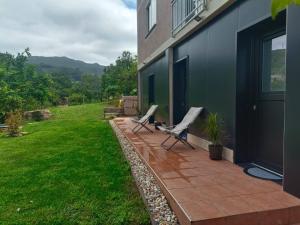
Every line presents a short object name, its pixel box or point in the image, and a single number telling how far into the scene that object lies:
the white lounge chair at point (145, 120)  7.51
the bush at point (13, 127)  8.48
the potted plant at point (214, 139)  4.15
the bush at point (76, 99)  25.38
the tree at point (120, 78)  20.80
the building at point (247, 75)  2.60
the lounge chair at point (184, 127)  4.81
